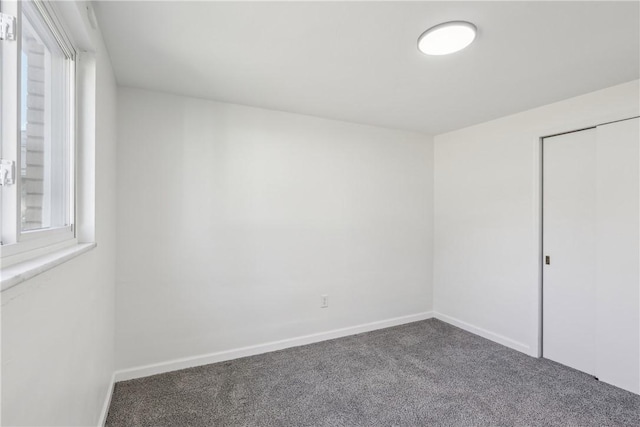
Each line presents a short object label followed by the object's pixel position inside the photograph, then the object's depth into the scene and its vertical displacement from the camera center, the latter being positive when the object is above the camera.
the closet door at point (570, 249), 2.62 -0.29
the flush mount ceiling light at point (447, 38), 1.65 +1.01
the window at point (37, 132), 0.87 +0.28
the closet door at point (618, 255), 2.34 -0.30
